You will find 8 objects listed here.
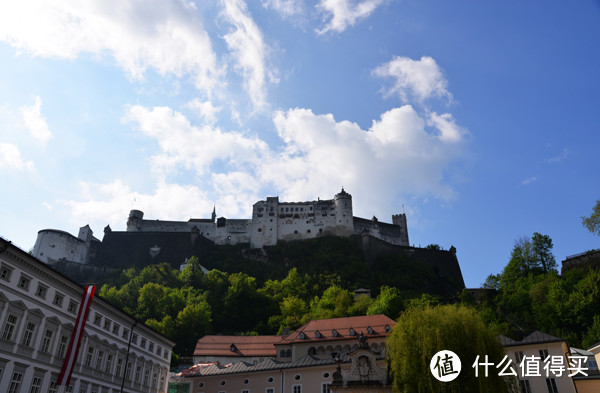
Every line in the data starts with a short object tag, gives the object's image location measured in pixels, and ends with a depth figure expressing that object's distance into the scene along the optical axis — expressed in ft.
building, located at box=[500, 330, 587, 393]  108.68
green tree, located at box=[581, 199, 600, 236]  159.74
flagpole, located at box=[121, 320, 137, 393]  111.04
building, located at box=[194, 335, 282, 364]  163.12
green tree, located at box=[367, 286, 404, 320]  204.23
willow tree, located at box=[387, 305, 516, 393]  83.41
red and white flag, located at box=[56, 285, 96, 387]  89.61
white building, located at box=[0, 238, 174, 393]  78.48
